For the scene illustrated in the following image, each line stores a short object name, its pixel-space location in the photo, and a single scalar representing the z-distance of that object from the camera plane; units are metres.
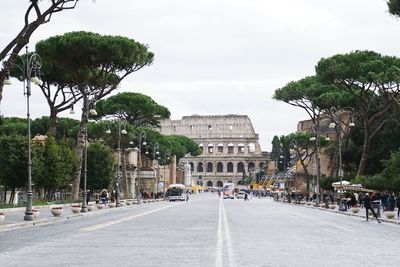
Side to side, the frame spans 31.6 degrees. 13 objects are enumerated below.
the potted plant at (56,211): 34.62
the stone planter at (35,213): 31.13
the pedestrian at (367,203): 33.78
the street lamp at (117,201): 57.50
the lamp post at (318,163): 63.78
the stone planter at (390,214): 36.31
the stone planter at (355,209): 44.72
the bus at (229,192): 117.28
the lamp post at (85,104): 42.07
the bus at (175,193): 89.85
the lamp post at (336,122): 55.11
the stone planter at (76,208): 38.39
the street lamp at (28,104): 29.89
